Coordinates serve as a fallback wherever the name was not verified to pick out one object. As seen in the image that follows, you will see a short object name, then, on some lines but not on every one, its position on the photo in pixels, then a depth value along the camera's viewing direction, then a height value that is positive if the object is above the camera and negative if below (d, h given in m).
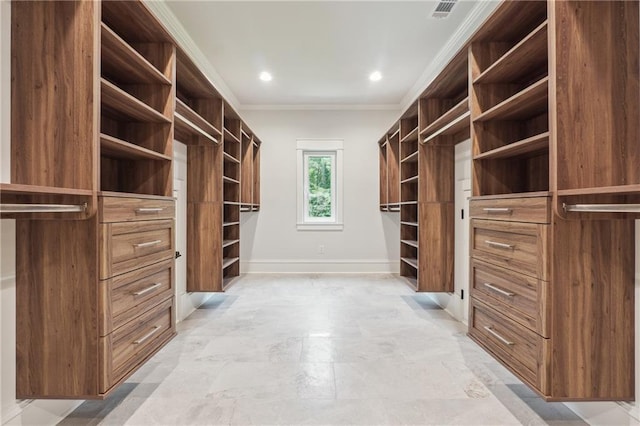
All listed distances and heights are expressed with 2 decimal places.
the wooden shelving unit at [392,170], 4.52 +0.63
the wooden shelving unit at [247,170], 4.44 +0.63
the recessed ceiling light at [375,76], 4.06 +1.84
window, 5.33 +0.49
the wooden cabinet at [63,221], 1.36 -0.03
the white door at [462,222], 2.97 -0.09
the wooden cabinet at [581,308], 1.35 -0.42
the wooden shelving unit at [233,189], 3.84 +0.31
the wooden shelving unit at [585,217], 1.33 -0.02
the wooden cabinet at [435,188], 3.07 +0.25
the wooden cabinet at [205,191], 3.09 +0.23
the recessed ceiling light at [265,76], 4.05 +1.84
